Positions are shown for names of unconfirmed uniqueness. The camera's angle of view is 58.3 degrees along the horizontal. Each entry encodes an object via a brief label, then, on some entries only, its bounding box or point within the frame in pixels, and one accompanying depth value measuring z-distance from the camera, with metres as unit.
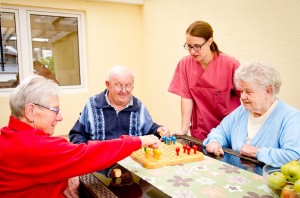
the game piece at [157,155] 1.28
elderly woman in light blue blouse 1.30
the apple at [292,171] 0.82
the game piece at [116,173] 1.13
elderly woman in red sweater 1.00
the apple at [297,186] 0.78
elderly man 1.73
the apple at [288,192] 0.80
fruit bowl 0.81
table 0.97
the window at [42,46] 3.79
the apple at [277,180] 0.84
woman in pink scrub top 1.87
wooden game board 1.23
